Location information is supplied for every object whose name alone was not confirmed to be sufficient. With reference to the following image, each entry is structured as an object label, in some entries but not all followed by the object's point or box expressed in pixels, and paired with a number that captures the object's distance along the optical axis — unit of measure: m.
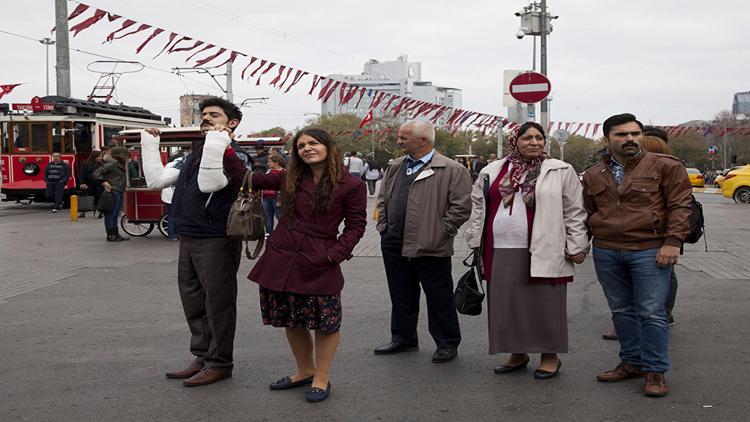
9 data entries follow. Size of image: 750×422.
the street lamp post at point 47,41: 51.66
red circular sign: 13.61
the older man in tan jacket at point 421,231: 6.09
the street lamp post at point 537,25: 18.26
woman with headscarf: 5.53
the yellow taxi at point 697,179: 47.47
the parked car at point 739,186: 28.57
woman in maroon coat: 5.12
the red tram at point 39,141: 24.36
